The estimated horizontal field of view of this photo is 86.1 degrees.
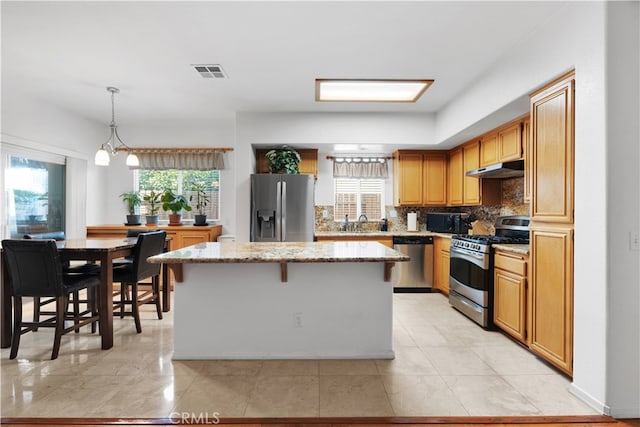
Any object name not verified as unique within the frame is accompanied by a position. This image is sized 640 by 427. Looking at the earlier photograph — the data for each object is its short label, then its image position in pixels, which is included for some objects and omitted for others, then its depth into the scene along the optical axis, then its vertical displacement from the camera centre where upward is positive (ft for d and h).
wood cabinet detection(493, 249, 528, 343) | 9.57 -2.28
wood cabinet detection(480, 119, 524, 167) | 11.46 +2.62
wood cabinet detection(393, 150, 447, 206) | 17.11 +1.95
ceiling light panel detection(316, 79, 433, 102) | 11.95 +4.80
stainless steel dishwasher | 16.12 -2.31
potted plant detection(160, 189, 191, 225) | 17.17 +0.49
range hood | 11.69 +1.65
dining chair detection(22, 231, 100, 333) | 10.36 -1.88
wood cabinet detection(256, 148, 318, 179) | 16.80 +2.71
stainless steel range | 11.19 -1.81
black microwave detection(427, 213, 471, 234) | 15.99 -0.32
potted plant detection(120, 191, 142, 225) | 17.44 +0.51
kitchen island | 8.83 -2.47
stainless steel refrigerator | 15.34 +0.33
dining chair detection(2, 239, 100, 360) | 8.79 -1.65
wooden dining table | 9.53 -2.13
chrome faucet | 18.33 -0.23
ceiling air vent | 10.68 +4.65
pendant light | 12.48 +3.31
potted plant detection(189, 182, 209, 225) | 18.26 +1.02
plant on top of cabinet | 15.85 +2.56
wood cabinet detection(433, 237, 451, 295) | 15.05 -2.10
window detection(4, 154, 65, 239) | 13.35 +0.84
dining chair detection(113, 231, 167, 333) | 10.79 -1.79
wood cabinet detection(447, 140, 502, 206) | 14.34 +1.45
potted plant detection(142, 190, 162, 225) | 17.63 +0.52
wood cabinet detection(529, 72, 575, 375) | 7.57 -0.12
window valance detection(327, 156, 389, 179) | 18.33 +2.60
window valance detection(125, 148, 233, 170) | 18.16 +3.03
